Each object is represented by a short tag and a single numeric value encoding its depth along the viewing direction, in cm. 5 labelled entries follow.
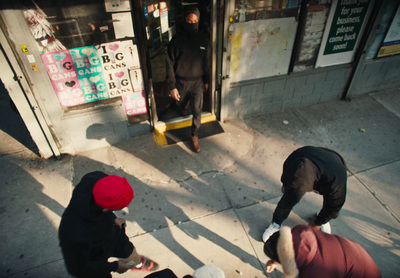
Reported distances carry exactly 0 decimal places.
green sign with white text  466
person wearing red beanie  204
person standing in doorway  382
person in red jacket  183
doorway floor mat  482
